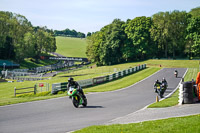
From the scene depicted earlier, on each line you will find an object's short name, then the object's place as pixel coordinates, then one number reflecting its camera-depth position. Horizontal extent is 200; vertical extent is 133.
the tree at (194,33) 70.25
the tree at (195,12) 81.75
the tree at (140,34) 80.81
